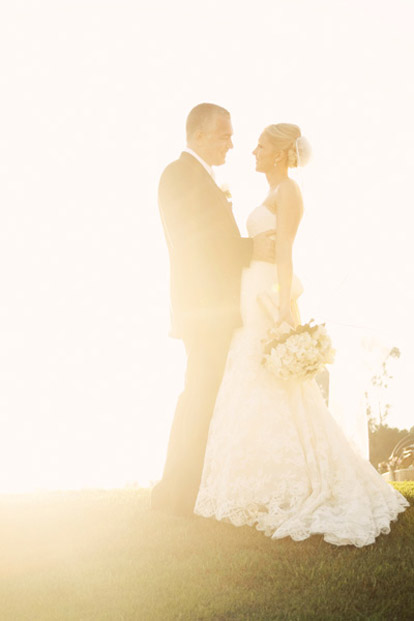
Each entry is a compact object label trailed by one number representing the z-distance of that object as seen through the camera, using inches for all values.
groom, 262.2
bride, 225.3
